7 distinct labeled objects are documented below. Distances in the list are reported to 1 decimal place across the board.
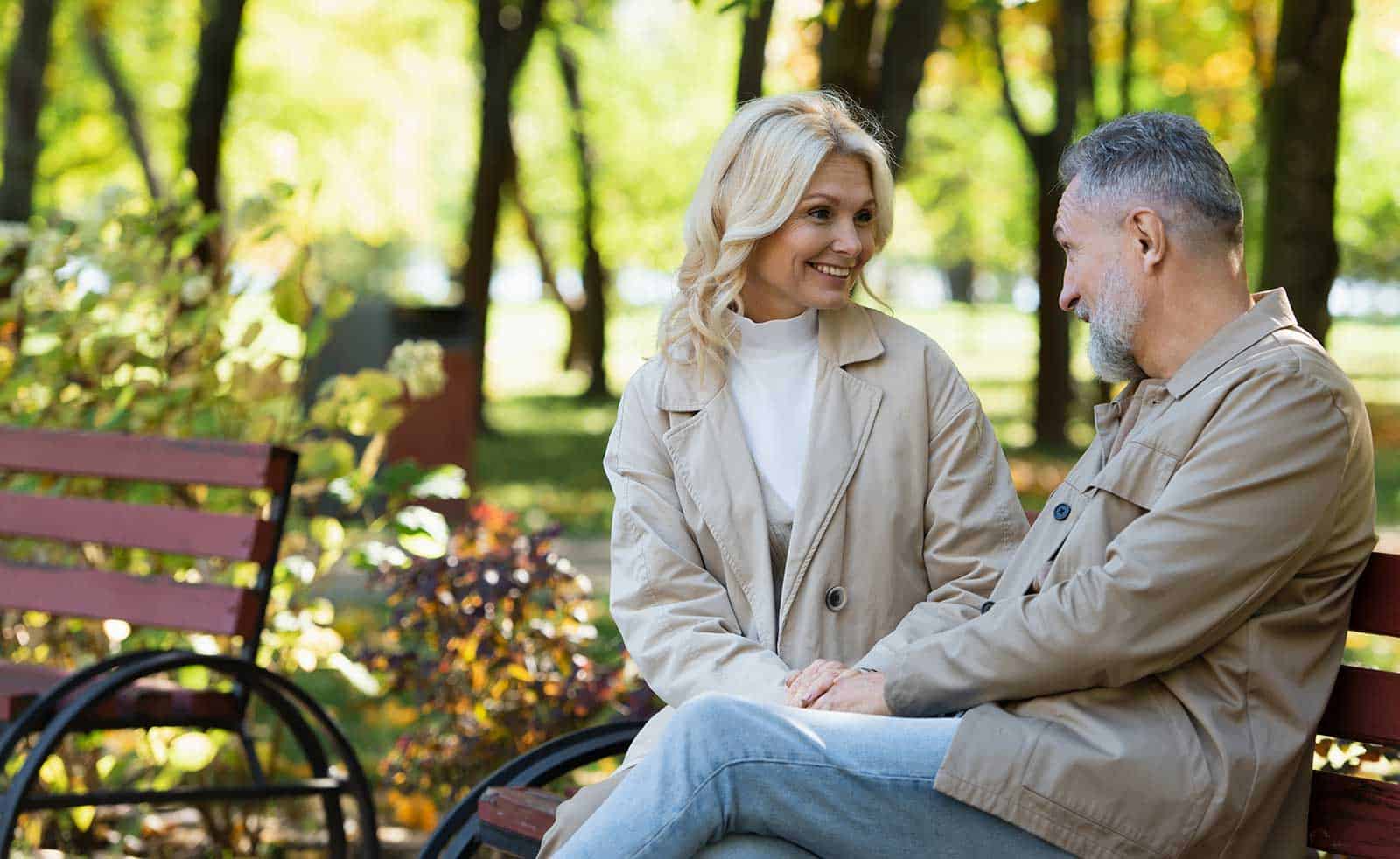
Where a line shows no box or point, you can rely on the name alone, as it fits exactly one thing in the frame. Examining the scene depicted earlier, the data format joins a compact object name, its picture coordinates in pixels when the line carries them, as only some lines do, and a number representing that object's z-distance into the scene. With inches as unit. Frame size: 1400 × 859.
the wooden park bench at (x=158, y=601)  167.8
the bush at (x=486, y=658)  186.1
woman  135.4
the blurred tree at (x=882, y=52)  241.6
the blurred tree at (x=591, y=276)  987.3
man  104.7
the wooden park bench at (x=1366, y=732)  115.0
